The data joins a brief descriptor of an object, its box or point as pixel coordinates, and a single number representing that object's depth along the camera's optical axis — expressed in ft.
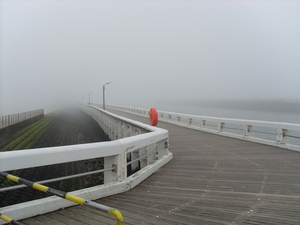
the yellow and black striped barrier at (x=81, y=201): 6.95
